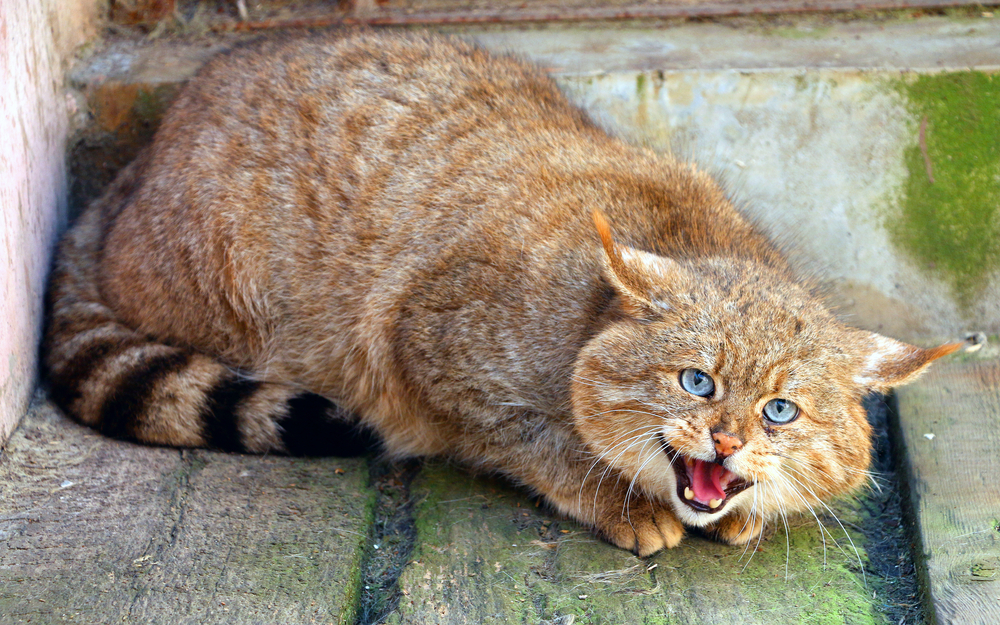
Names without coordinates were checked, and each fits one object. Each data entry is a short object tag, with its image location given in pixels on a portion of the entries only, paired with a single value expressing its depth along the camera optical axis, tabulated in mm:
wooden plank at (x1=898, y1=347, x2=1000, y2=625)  2648
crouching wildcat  2670
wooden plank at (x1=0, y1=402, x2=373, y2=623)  2521
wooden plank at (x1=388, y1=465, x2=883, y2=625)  2617
